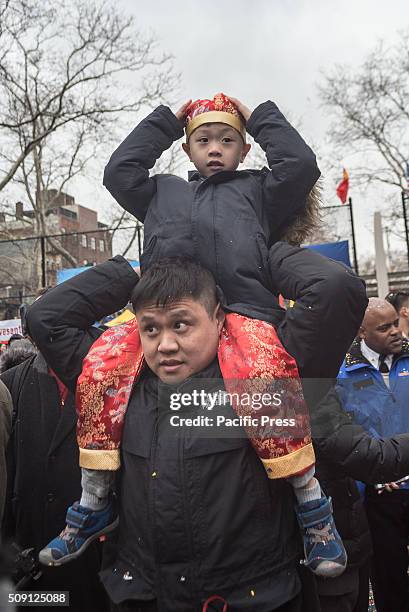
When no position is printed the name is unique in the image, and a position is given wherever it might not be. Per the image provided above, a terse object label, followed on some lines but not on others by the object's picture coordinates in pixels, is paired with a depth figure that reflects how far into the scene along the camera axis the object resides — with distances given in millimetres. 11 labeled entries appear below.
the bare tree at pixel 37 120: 16531
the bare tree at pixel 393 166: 21019
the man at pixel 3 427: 2605
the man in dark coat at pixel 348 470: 2217
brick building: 16422
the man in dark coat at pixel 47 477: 2676
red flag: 18438
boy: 1675
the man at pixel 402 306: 5246
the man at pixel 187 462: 1597
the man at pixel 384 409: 3139
